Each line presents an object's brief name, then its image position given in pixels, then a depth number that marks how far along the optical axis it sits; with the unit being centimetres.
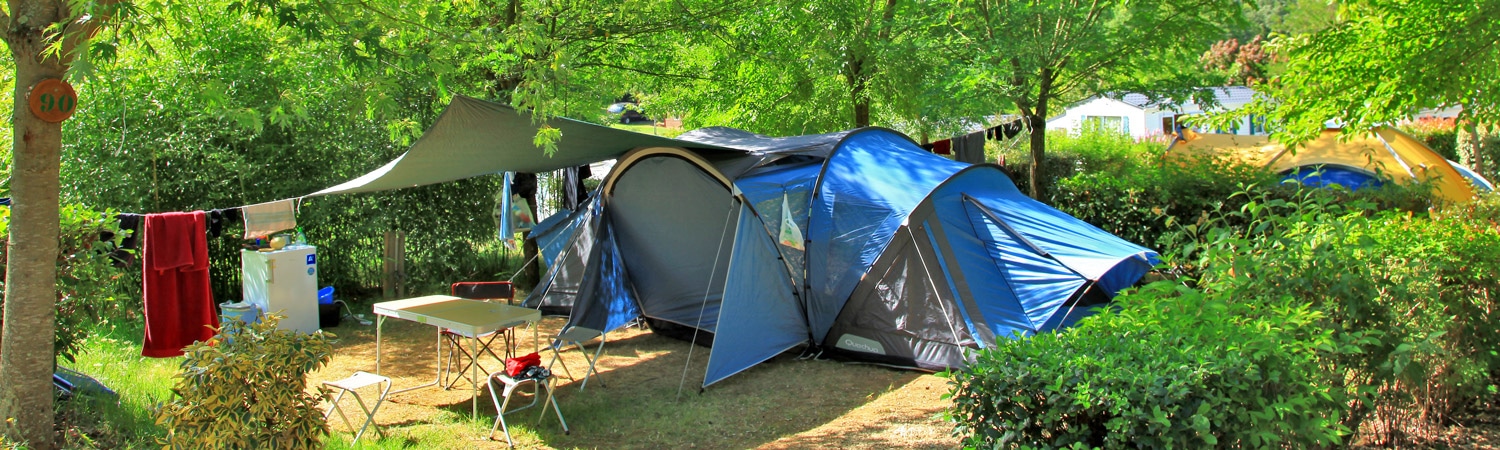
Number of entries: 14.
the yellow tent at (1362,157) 1148
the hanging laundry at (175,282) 645
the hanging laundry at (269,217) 694
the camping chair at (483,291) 682
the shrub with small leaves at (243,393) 359
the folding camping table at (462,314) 544
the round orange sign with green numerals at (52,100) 392
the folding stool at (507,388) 507
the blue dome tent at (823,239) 621
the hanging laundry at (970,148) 1050
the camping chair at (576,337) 603
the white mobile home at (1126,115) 2430
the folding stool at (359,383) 491
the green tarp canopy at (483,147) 589
